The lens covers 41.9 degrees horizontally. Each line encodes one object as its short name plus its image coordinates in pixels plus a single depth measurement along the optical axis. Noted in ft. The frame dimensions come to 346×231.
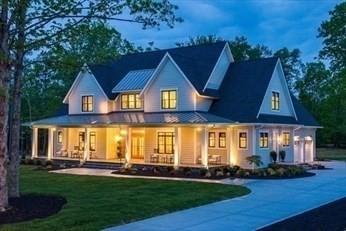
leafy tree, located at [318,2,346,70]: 142.51
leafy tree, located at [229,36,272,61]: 174.09
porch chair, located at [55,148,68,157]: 111.69
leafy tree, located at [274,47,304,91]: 193.36
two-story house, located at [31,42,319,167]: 88.02
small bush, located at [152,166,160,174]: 82.56
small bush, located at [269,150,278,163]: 89.92
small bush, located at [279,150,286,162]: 92.57
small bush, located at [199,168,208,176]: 78.49
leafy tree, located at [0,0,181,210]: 37.42
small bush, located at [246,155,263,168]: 82.13
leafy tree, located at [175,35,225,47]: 188.55
